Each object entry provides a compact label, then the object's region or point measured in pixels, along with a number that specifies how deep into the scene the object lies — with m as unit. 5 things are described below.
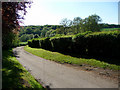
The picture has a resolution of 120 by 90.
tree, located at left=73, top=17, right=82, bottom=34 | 54.69
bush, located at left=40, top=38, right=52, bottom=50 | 22.17
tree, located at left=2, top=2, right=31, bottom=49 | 4.43
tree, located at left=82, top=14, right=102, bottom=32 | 43.72
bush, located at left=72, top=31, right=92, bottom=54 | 11.88
